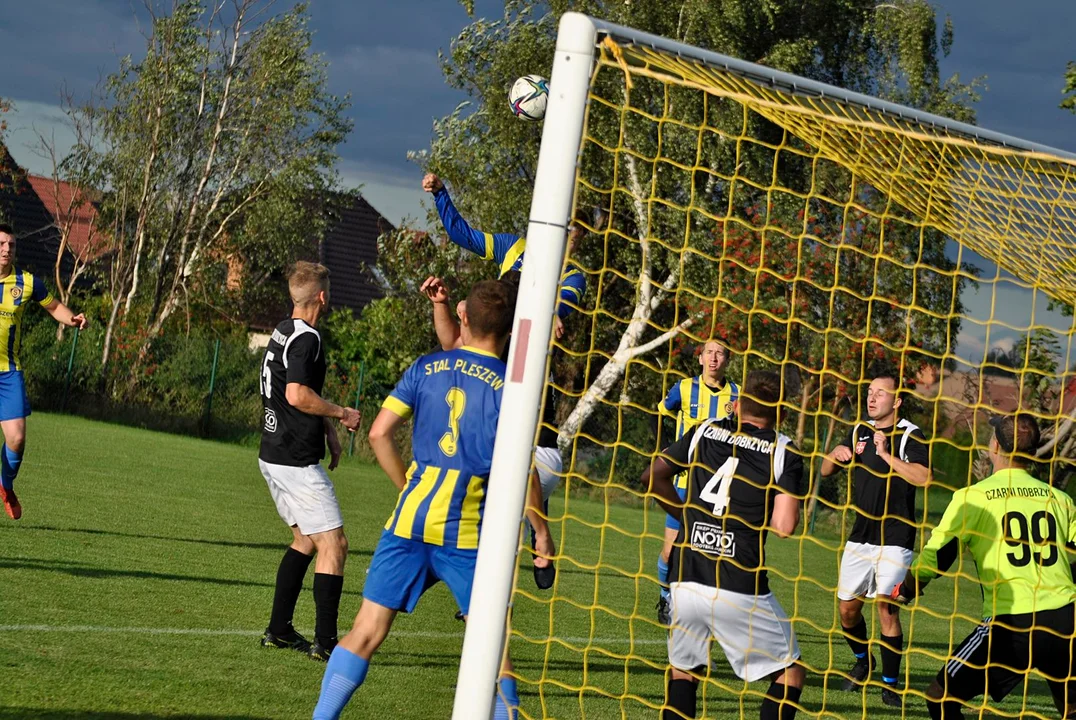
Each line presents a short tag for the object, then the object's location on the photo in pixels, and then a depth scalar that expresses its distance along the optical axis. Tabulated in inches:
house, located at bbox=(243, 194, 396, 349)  3506.4
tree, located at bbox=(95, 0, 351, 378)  2293.3
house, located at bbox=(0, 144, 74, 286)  3150.3
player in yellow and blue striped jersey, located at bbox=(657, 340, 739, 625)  644.0
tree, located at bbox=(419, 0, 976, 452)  1652.3
